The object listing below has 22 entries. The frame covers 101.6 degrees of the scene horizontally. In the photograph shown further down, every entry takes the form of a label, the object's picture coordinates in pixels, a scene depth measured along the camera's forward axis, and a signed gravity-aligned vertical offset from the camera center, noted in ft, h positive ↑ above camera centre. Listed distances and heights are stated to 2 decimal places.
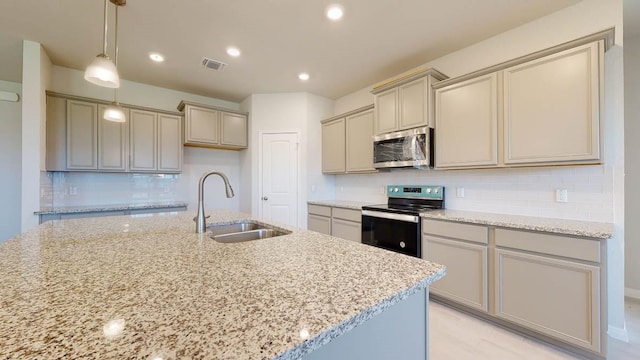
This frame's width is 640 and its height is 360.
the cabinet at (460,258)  7.04 -2.25
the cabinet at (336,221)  10.81 -1.86
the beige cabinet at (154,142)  11.57 +1.78
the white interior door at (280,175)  13.48 +0.27
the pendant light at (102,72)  5.29 +2.23
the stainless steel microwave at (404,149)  8.98 +1.16
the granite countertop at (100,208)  9.38 -1.09
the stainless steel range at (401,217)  8.49 -1.31
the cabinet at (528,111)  6.00 +1.86
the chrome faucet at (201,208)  4.96 -0.54
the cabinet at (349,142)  11.58 +1.81
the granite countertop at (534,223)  5.52 -1.06
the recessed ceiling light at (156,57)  9.74 +4.67
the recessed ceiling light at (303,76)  11.49 +4.66
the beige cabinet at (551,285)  5.47 -2.42
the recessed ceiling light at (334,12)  7.14 +4.73
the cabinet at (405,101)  8.96 +2.92
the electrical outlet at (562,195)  7.03 -0.42
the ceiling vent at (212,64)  10.13 +4.66
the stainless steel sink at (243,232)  5.68 -1.19
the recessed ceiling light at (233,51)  9.39 +4.71
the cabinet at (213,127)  12.44 +2.67
